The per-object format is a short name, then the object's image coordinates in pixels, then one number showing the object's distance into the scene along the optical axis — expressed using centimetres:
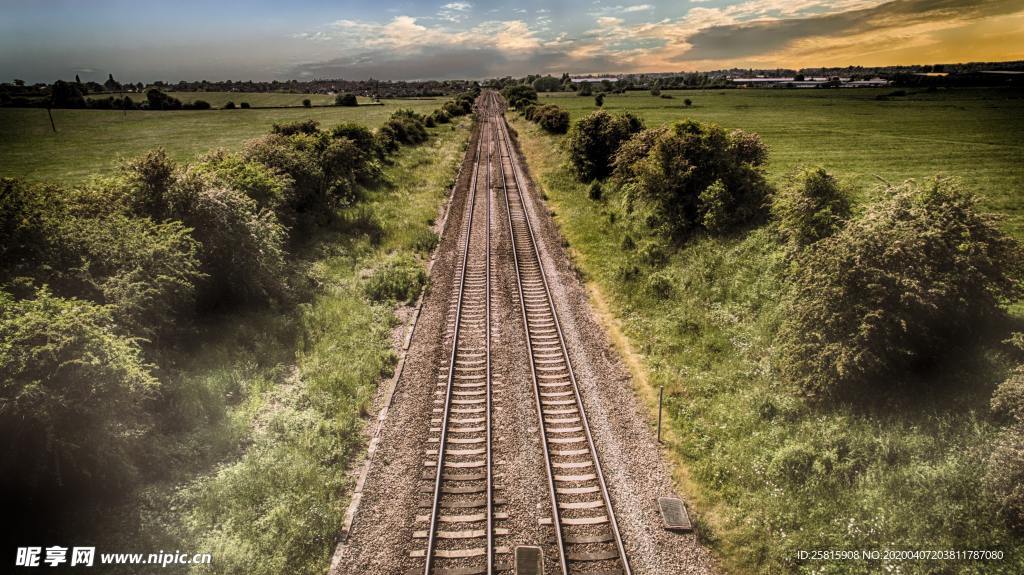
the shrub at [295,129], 3372
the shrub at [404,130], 5227
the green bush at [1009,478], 716
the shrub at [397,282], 1898
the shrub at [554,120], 5724
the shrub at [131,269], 1224
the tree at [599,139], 3475
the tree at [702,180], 2002
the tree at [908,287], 973
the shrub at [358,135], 3747
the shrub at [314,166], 2495
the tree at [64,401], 787
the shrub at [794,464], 951
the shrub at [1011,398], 805
